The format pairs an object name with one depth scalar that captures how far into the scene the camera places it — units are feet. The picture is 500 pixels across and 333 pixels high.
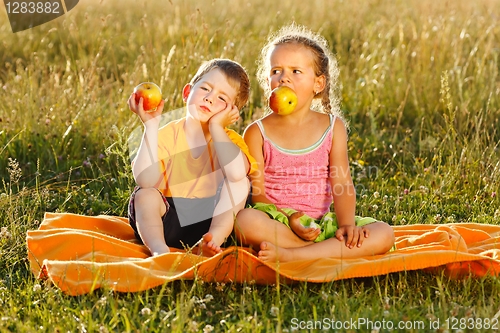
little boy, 11.66
